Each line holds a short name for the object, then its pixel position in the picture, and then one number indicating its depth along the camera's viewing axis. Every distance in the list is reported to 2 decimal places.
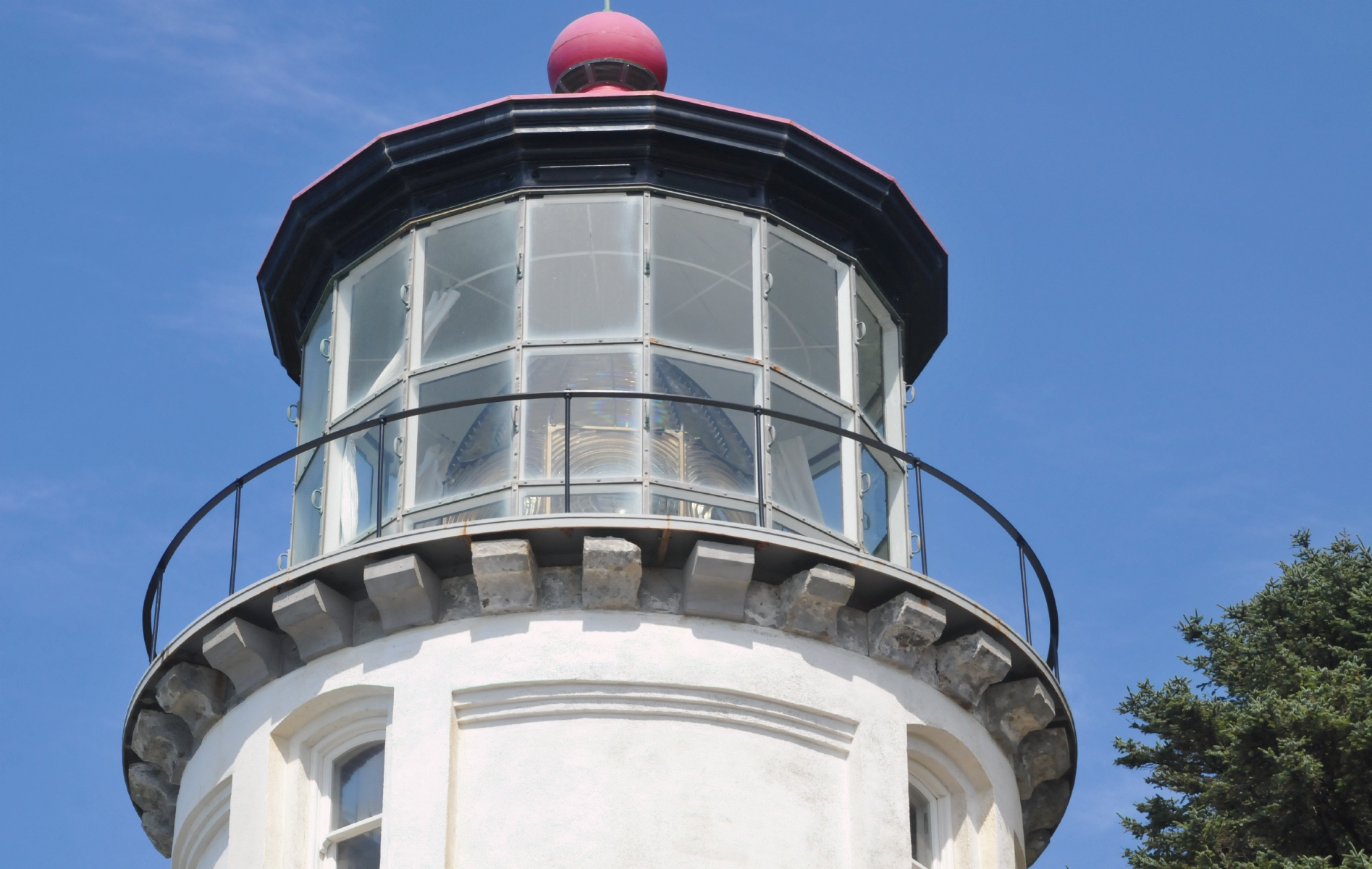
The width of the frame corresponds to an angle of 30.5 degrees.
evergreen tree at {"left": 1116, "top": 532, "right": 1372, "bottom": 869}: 20.92
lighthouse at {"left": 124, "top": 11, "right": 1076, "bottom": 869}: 18.11
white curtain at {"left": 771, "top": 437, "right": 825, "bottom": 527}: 19.86
